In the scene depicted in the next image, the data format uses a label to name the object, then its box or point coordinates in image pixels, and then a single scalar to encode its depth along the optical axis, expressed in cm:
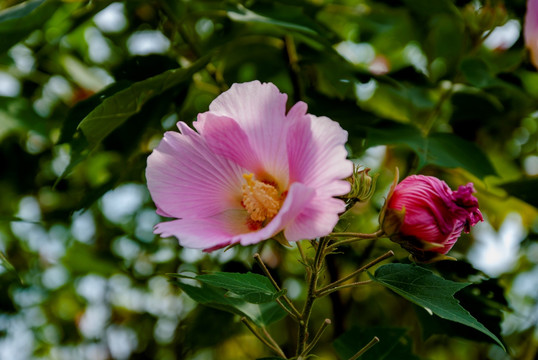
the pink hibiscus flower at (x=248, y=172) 81
